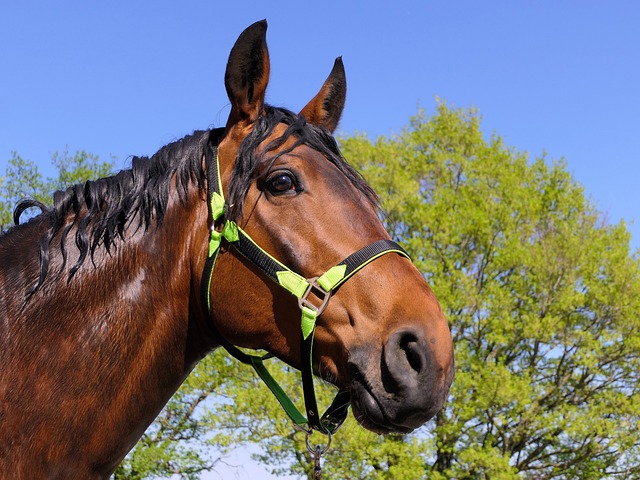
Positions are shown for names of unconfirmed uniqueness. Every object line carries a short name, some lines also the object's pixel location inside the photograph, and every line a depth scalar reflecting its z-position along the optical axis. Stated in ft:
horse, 7.27
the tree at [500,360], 65.41
